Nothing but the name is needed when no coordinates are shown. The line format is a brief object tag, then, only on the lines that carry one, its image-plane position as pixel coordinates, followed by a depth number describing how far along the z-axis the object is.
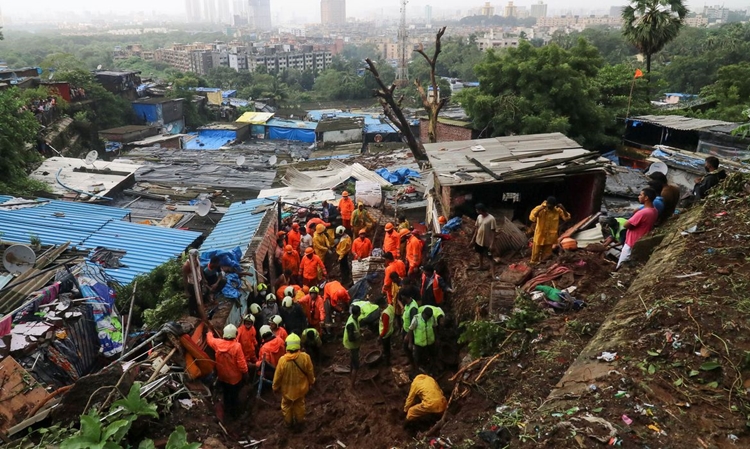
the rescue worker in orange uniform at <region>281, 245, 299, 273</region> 11.12
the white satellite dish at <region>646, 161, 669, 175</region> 11.99
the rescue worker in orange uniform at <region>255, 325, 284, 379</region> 7.20
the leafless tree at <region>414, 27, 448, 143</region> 18.33
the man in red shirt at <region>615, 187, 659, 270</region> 7.51
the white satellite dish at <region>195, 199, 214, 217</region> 13.64
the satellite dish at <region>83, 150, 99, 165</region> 17.45
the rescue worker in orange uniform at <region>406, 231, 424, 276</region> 9.88
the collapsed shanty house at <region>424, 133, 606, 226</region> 10.22
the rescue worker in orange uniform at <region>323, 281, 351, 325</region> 9.21
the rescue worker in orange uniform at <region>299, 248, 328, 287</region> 10.53
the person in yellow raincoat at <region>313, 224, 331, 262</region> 11.63
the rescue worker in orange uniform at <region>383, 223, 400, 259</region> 10.54
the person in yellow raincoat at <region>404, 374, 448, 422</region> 6.00
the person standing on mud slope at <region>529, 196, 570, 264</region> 8.57
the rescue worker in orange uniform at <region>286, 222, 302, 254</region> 11.63
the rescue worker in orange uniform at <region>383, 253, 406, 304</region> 9.09
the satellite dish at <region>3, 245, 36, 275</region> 7.79
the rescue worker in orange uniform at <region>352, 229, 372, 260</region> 11.27
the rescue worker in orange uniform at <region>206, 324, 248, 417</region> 6.55
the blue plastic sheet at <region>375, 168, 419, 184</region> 17.86
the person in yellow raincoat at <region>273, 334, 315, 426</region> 6.47
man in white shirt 8.69
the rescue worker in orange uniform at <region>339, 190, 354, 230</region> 13.57
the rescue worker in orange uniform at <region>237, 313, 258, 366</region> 7.21
